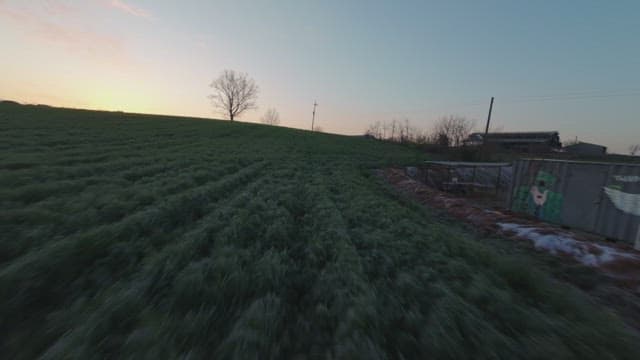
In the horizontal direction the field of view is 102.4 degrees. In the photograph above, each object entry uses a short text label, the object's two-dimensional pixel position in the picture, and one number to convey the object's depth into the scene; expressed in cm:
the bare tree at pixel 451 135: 4234
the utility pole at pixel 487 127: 3312
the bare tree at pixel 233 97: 6938
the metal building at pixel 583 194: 784
